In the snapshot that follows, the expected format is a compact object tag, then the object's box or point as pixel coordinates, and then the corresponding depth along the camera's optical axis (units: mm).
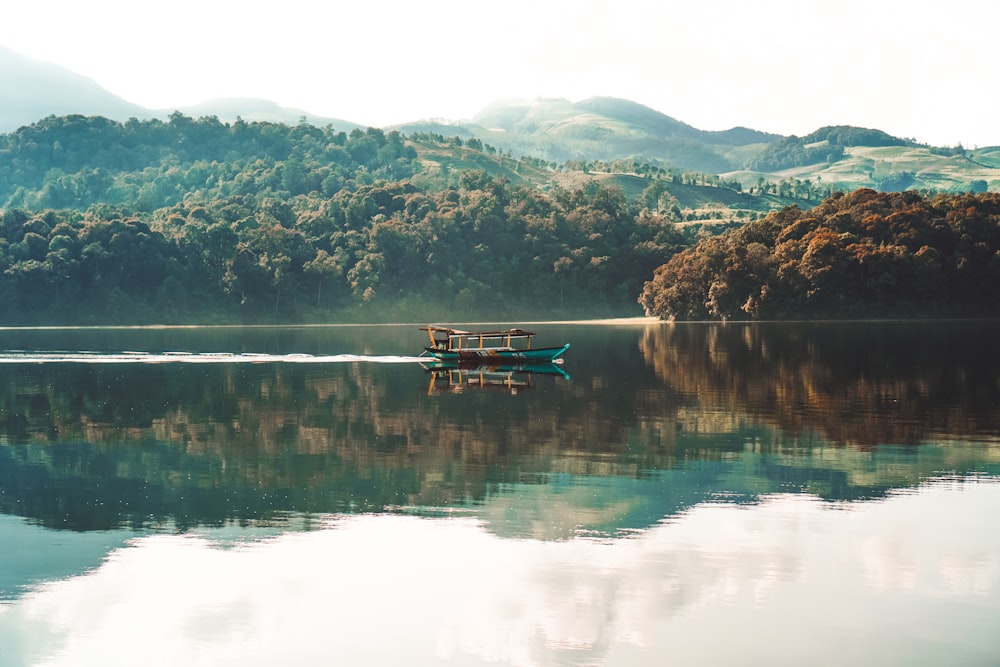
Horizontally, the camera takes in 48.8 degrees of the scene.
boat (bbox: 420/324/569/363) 70562
